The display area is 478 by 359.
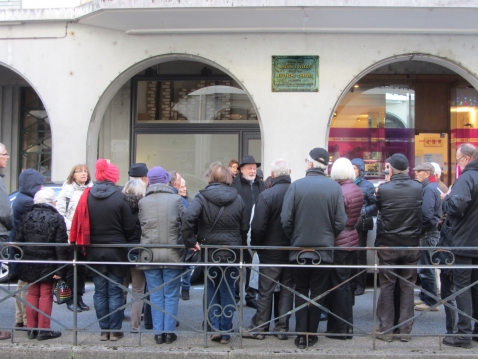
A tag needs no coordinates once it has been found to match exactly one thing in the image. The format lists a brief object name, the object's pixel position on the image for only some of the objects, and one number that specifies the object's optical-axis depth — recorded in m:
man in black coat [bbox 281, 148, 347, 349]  5.25
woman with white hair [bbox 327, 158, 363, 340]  5.61
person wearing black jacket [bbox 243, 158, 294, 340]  5.56
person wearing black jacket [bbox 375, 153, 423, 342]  5.56
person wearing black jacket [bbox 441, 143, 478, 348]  5.34
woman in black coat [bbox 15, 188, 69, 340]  5.54
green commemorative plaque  9.88
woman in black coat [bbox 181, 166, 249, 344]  5.32
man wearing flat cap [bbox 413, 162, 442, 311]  6.46
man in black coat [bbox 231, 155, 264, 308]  7.50
